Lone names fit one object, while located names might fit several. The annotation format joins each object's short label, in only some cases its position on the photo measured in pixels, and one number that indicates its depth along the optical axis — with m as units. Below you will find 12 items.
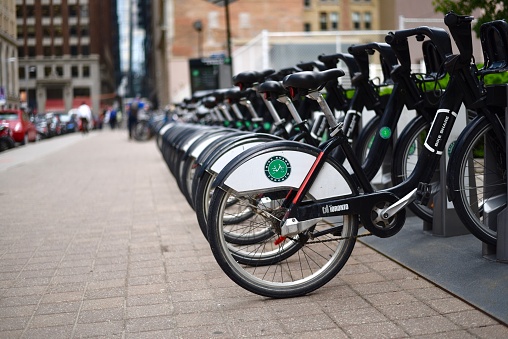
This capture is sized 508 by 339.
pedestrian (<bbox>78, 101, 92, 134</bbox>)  46.09
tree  9.18
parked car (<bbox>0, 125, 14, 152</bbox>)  24.56
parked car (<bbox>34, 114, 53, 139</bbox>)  39.10
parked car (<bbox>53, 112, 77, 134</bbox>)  50.25
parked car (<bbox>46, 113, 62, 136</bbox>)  43.16
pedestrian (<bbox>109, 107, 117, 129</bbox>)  63.88
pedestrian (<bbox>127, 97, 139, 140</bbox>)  31.23
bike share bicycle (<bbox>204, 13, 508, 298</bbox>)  4.41
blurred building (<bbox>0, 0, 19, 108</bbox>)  12.70
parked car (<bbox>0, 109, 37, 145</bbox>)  28.05
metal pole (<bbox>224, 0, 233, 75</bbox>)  18.23
